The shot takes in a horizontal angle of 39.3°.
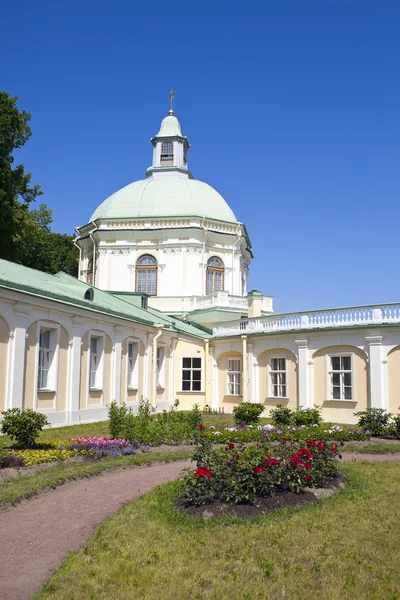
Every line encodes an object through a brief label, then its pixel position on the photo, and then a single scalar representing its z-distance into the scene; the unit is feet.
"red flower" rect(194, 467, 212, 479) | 26.40
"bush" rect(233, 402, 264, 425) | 67.41
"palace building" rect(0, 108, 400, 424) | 61.11
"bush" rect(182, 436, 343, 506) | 26.50
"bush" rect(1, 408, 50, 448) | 41.98
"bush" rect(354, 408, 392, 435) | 57.62
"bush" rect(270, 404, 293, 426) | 65.51
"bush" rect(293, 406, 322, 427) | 63.00
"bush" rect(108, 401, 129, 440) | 49.26
